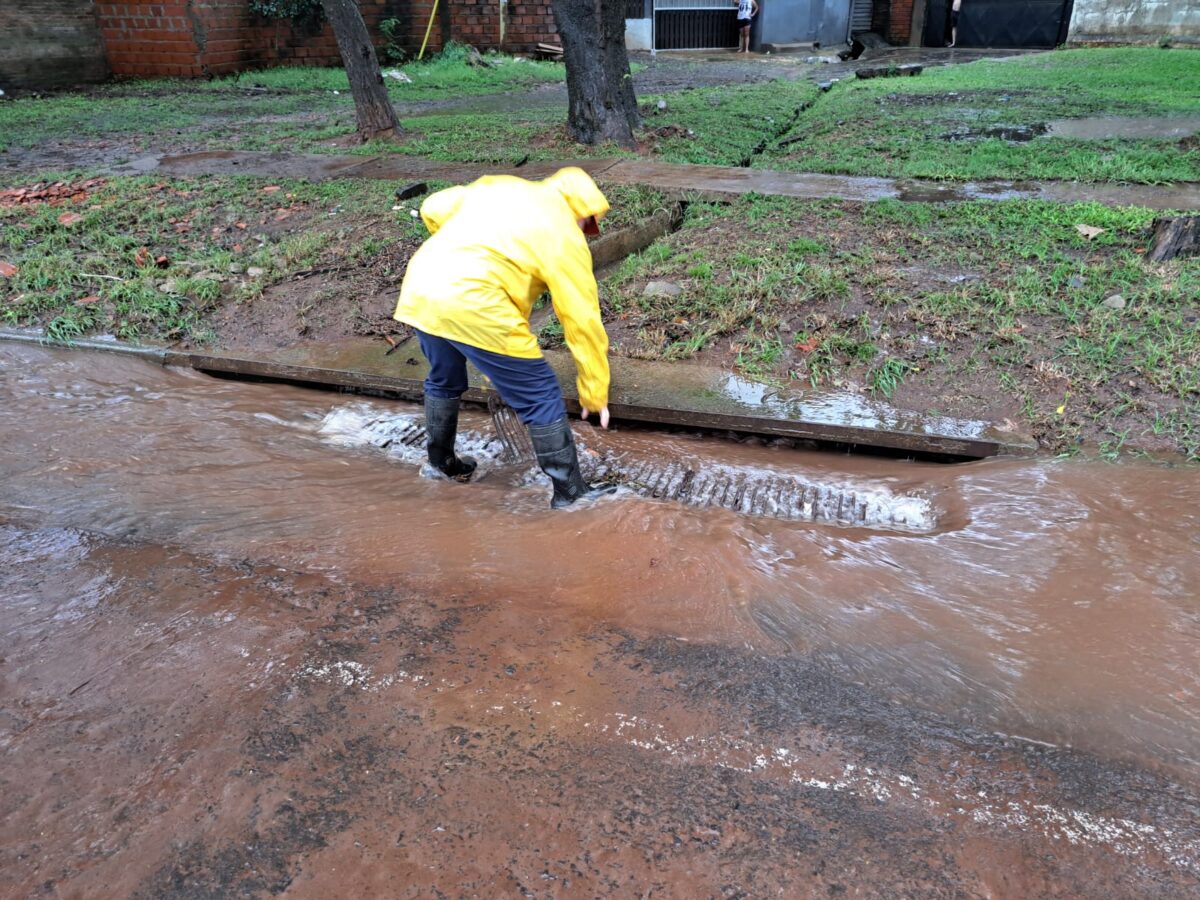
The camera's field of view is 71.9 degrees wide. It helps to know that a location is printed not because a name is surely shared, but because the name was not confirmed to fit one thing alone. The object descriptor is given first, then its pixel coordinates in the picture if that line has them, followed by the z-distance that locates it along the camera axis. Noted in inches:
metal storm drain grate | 132.4
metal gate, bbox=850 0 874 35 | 773.3
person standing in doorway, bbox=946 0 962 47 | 716.7
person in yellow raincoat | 114.6
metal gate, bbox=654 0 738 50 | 757.9
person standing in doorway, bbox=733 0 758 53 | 734.5
